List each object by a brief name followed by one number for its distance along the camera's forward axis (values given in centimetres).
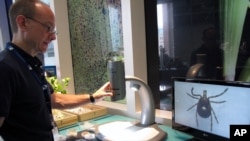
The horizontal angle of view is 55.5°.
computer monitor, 113
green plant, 204
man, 102
